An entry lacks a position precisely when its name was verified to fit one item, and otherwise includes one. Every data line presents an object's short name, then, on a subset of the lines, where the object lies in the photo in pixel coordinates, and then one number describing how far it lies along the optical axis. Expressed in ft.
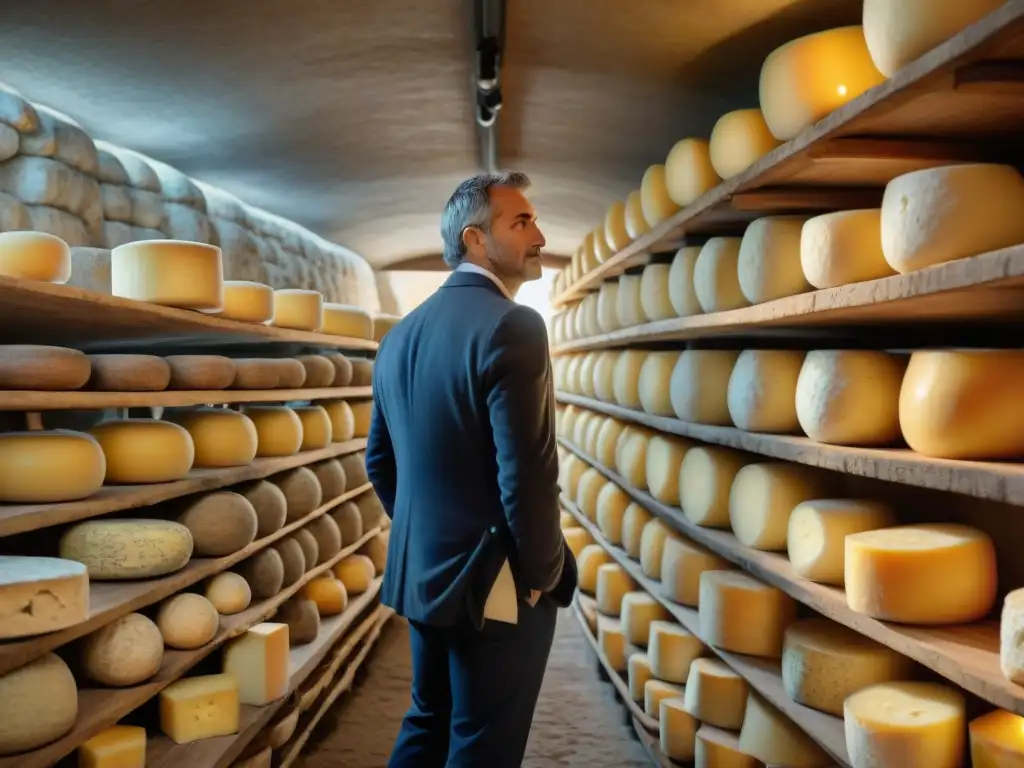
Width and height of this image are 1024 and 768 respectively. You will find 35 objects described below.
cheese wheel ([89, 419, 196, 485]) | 6.89
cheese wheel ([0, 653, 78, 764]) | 5.09
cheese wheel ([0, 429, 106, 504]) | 5.74
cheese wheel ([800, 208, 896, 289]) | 5.17
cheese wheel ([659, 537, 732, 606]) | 8.14
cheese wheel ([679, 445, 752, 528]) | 7.72
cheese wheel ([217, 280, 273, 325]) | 8.29
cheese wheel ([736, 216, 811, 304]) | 6.21
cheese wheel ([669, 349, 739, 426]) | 7.75
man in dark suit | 5.63
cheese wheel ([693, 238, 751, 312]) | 7.25
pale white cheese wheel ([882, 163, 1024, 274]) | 4.25
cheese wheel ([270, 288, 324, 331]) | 10.25
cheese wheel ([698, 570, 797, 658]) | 6.77
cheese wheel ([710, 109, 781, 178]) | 6.68
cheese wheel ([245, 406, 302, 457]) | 9.64
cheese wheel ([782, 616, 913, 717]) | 5.70
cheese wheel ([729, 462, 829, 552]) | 6.71
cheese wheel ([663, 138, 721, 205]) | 7.79
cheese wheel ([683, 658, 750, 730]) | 7.47
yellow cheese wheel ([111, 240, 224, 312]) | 6.86
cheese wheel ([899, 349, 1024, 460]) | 4.38
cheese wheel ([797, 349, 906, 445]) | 5.42
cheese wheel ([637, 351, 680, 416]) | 9.10
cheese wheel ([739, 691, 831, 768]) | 6.36
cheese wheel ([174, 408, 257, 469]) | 8.14
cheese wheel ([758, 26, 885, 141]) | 5.47
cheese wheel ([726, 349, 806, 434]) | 6.45
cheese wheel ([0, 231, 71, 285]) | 5.45
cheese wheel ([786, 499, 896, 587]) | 5.78
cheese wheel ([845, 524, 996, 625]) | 4.79
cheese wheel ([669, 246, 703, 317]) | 8.14
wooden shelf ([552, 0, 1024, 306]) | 3.83
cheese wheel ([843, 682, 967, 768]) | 4.66
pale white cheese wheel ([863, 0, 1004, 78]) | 4.14
